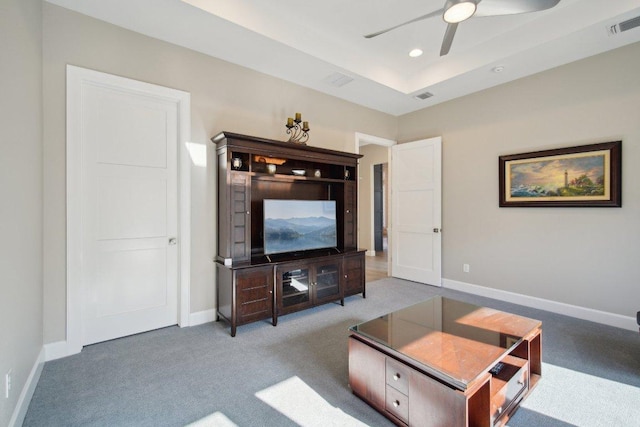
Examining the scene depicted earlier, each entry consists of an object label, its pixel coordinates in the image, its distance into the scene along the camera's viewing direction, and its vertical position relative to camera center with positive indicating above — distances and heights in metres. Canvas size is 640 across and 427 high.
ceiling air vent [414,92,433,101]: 4.30 +1.77
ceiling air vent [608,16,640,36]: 2.66 +1.75
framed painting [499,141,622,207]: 3.13 +0.42
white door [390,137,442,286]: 4.64 +0.04
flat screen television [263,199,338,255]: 3.35 -0.15
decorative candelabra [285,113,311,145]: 3.56 +1.08
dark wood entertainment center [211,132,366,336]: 3.00 -0.24
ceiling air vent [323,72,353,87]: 3.73 +1.77
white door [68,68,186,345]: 2.60 +0.09
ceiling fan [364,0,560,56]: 2.04 +1.48
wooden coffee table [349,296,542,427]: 1.45 -0.84
